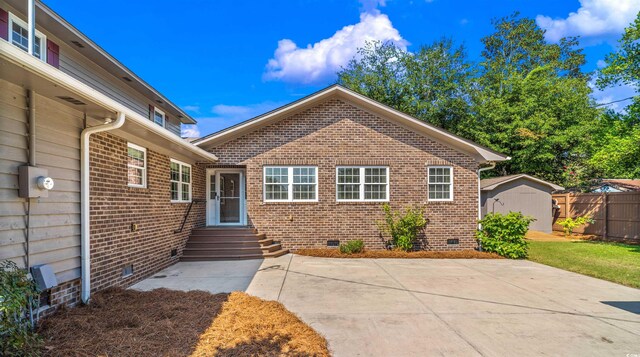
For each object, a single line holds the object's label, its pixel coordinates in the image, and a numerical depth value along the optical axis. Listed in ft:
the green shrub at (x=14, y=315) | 9.95
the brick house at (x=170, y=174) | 13.70
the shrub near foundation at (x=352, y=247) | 34.91
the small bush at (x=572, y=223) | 48.70
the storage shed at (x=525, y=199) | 54.39
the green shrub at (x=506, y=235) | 33.78
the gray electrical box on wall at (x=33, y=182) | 13.19
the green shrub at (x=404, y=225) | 35.40
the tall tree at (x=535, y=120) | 65.67
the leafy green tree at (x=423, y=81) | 75.92
